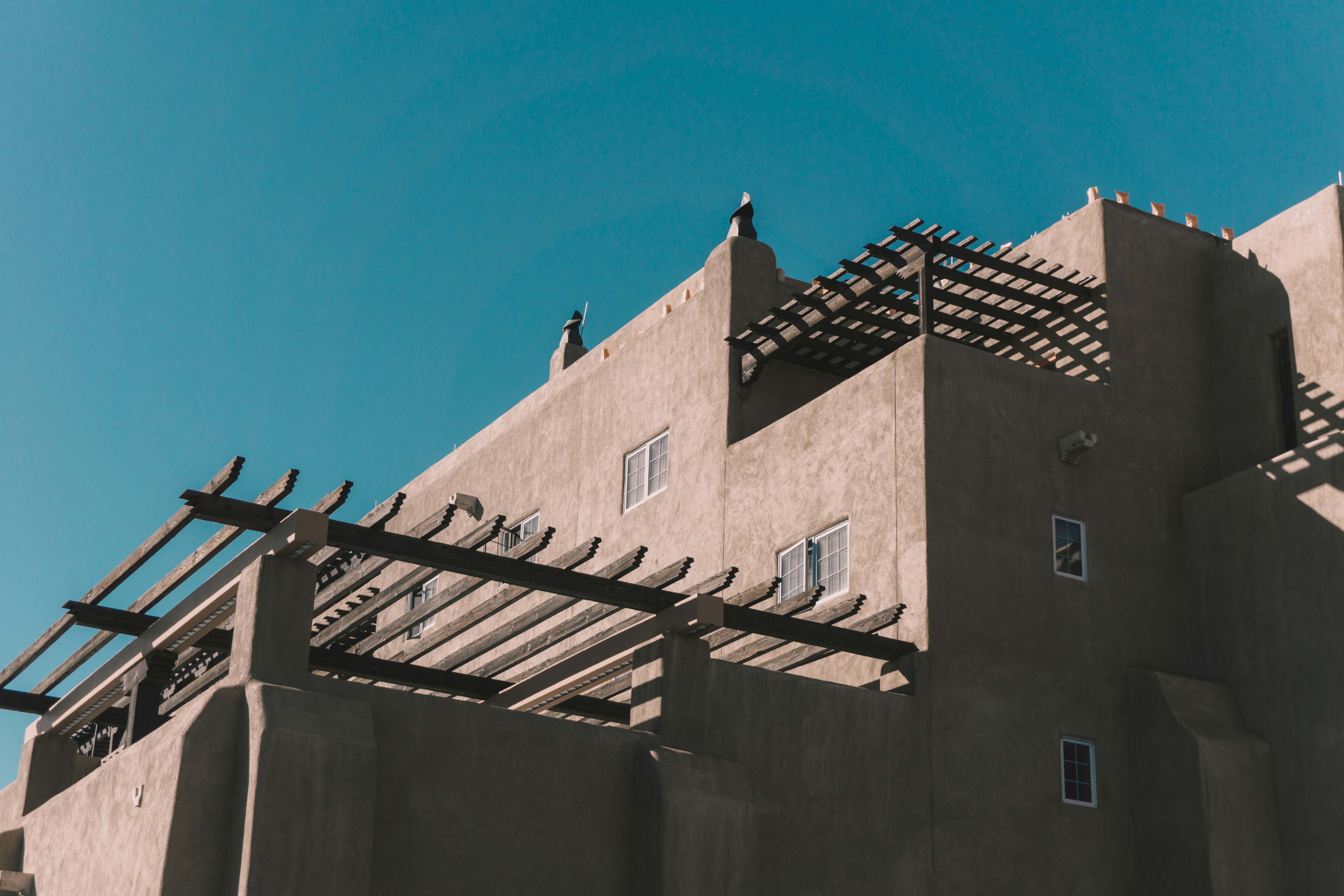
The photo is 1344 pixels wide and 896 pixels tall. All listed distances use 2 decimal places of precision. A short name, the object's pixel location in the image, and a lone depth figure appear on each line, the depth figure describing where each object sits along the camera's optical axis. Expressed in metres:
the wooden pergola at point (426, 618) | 14.23
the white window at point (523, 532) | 24.83
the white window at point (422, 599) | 27.42
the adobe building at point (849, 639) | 13.67
